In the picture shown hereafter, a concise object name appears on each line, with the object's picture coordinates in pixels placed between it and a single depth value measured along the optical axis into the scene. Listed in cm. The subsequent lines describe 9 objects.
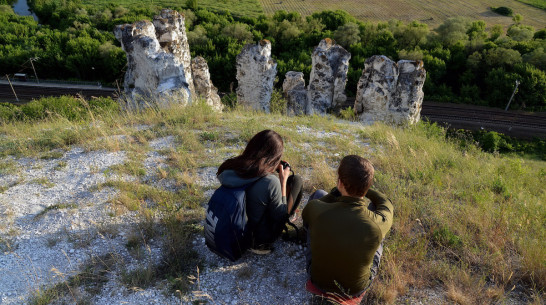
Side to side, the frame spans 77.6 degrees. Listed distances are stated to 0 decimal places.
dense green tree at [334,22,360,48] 3372
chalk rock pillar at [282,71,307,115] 1671
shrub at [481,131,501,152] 1934
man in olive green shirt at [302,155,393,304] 309
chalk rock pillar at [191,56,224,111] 1454
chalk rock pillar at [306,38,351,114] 1502
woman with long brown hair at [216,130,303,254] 365
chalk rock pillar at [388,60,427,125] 1266
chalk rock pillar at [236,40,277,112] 1493
